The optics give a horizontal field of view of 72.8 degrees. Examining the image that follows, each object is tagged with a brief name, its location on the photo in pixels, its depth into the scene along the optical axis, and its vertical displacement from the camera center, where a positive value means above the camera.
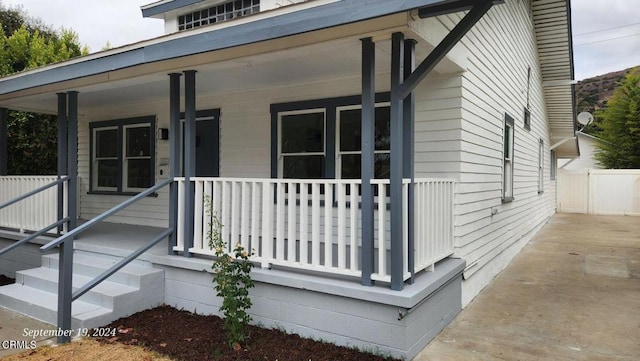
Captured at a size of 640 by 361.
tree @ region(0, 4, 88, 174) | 10.41 +1.32
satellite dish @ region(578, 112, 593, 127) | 18.21 +2.67
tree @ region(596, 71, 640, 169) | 20.00 +2.57
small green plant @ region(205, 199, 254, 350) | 3.64 -0.94
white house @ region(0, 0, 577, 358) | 3.54 +0.26
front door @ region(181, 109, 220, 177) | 6.91 +0.58
